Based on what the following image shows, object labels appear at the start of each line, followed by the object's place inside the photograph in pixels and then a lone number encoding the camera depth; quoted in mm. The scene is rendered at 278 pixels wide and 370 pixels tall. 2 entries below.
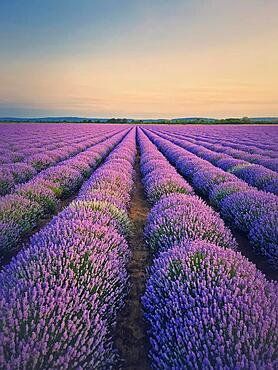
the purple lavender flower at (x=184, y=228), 3260
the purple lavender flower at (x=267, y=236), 3393
